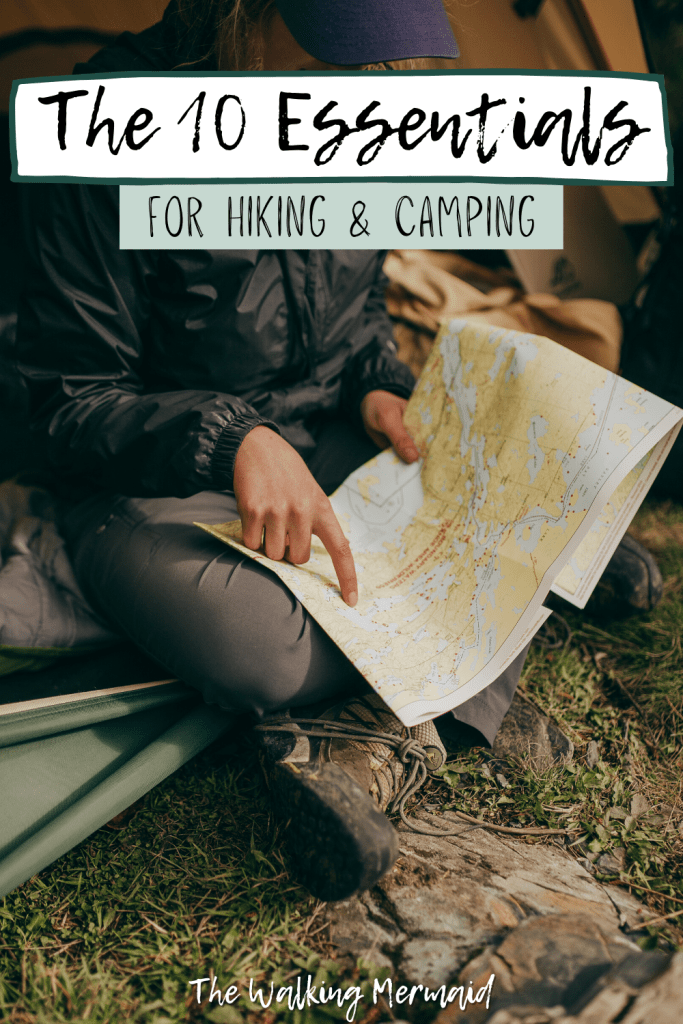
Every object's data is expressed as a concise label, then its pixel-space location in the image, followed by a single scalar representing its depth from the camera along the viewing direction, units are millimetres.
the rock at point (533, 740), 896
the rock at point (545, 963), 558
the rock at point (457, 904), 638
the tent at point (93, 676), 756
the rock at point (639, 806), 834
